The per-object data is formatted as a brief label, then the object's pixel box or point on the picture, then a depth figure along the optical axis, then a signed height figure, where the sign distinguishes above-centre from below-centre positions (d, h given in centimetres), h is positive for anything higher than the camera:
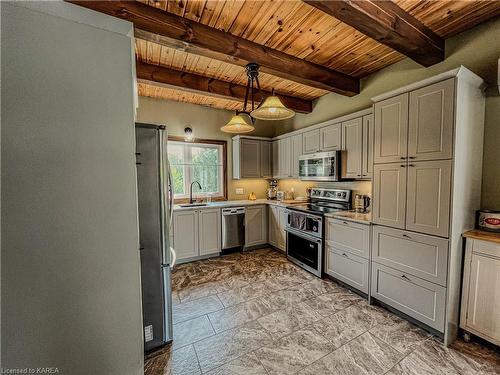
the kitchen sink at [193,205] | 378 -52
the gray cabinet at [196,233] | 351 -99
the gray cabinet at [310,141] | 361 +62
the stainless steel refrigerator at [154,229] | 169 -43
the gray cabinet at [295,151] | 397 +50
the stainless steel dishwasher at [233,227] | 389 -96
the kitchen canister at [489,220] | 186 -41
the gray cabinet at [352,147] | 292 +42
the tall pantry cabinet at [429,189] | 179 -12
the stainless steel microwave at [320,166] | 317 +17
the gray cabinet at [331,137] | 321 +62
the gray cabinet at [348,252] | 246 -96
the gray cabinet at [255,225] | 409 -98
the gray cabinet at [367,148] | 277 +37
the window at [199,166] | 411 +21
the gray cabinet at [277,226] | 383 -96
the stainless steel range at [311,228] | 302 -79
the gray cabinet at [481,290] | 168 -96
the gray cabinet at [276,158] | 455 +41
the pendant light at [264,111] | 216 +73
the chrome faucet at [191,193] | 418 -34
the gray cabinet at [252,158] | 434 +41
